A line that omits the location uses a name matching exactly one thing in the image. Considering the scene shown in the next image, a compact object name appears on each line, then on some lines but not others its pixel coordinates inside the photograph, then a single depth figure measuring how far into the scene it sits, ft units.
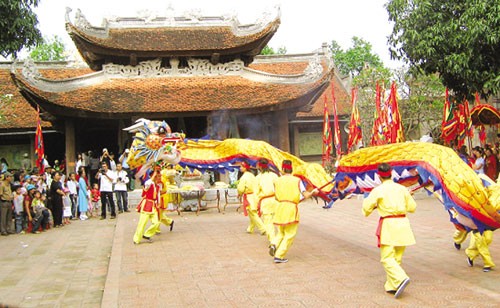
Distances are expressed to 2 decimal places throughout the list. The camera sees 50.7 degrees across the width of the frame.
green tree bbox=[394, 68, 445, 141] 72.69
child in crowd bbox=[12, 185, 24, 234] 42.29
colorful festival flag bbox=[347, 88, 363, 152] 60.29
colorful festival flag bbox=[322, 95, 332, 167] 65.72
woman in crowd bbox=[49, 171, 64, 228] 46.73
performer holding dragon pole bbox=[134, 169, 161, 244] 34.83
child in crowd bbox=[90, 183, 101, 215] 59.52
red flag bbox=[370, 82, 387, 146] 58.29
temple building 63.26
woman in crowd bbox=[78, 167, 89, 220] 52.60
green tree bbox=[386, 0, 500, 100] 32.37
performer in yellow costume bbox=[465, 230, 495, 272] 23.13
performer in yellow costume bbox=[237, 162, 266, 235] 35.99
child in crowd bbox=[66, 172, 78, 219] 51.72
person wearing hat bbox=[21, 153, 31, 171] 74.95
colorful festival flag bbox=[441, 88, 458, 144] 51.44
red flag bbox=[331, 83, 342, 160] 64.23
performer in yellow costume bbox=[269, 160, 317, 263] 26.96
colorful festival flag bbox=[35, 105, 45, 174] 50.72
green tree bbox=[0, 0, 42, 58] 31.60
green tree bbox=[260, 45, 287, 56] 153.94
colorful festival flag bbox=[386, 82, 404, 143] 54.65
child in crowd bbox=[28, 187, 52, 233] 43.14
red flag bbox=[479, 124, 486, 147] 55.06
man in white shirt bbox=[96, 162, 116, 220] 51.55
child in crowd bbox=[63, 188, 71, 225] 50.60
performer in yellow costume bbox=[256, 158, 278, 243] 31.71
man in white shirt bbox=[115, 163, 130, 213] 52.70
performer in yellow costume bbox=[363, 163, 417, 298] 20.21
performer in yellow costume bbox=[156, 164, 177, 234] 37.19
